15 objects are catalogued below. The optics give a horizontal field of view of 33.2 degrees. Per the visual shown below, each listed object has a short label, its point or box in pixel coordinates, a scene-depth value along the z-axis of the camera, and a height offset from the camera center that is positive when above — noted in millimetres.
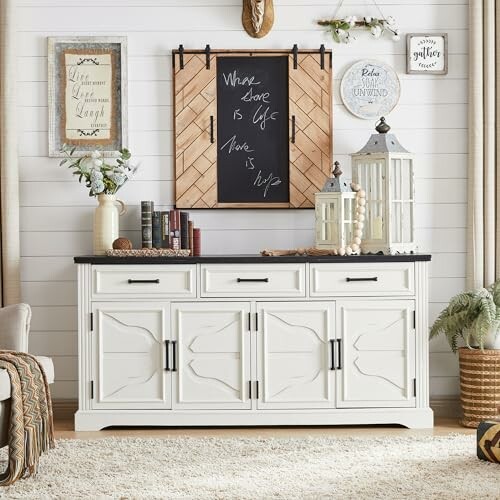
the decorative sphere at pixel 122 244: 4222 -84
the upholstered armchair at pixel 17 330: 3406 -417
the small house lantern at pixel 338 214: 4215 +65
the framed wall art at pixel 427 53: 4520 +937
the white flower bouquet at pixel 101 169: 4316 +310
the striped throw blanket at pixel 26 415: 3061 -715
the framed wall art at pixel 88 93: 4520 +727
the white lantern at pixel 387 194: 4270 +169
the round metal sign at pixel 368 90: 4531 +740
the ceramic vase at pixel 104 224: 4328 +18
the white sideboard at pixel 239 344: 4074 -568
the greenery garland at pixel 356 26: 4492 +1080
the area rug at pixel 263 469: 3002 -956
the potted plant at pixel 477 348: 4102 -609
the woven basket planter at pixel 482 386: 4129 -787
